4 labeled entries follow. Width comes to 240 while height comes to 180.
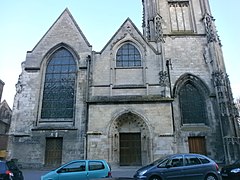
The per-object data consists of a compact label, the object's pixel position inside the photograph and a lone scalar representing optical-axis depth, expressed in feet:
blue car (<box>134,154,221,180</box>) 24.67
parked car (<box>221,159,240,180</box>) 28.12
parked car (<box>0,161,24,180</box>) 22.11
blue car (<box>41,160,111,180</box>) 24.57
